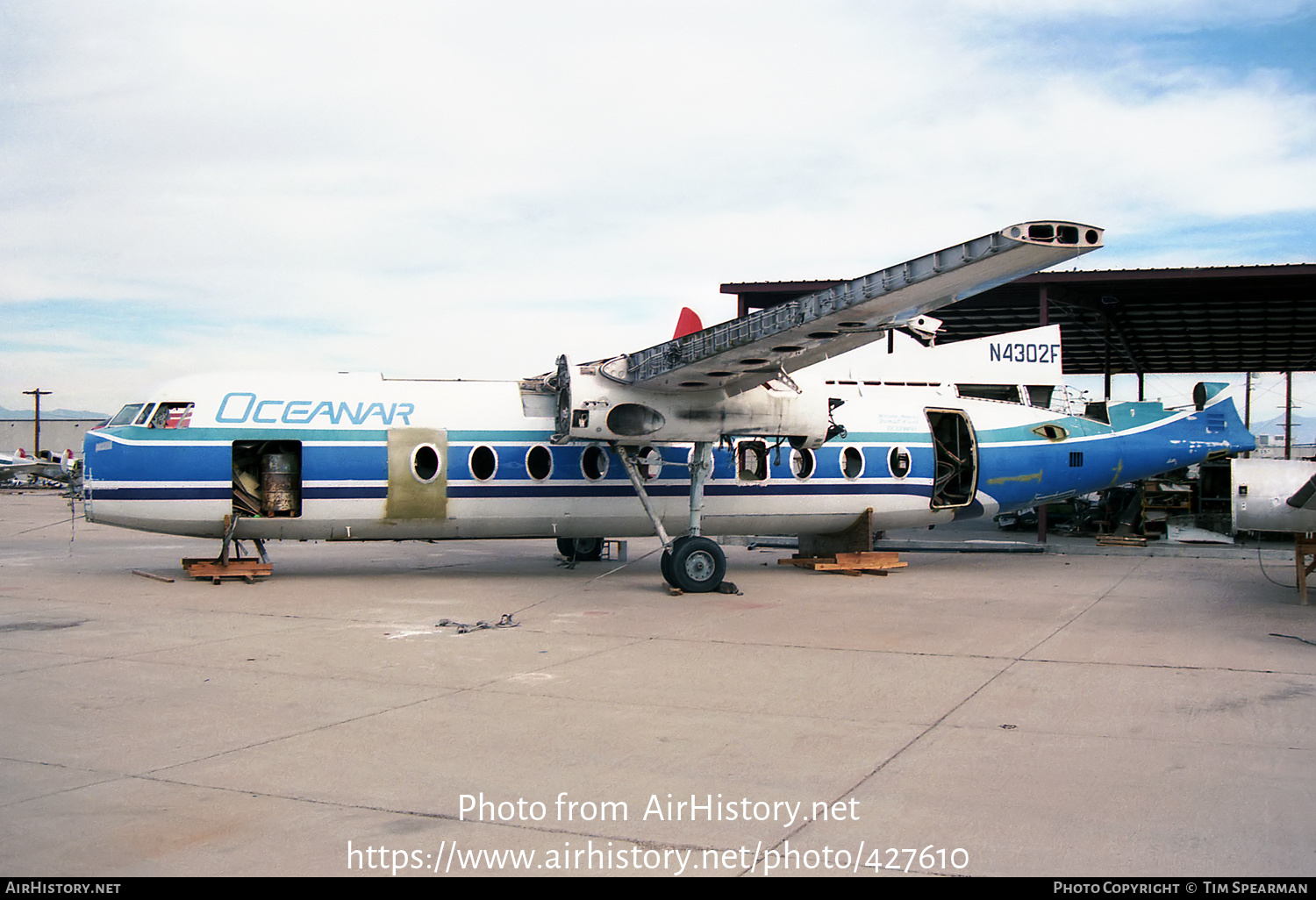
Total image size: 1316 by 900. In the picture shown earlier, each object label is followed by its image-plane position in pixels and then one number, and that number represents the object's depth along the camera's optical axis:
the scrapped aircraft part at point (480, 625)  11.19
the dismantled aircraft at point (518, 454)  14.09
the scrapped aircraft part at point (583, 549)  18.42
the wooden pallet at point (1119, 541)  22.34
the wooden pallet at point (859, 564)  17.11
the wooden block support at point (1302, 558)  13.16
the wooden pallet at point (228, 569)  14.95
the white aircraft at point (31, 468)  50.66
